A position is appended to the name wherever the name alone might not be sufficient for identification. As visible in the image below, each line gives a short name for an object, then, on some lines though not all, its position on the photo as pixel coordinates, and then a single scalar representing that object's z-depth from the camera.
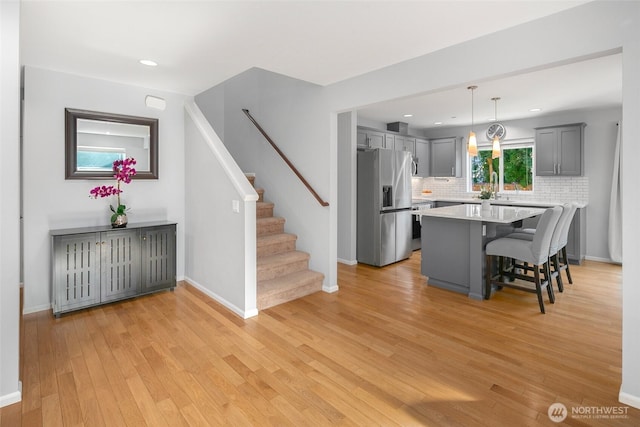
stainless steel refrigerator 5.19
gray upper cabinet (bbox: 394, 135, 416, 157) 6.72
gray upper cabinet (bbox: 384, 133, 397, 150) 6.41
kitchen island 3.74
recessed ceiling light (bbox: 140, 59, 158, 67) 3.16
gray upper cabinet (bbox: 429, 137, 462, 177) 7.21
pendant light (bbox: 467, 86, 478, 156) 4.38
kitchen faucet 6.61
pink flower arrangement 3.57
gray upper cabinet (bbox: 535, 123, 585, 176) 5.61
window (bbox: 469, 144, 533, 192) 6.56
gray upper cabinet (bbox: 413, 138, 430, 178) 7.26
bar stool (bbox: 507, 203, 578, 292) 3.70
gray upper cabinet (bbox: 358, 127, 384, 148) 5.86
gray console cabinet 3.20
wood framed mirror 3.51
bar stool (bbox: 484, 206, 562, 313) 3.37
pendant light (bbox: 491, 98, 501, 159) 4.54
